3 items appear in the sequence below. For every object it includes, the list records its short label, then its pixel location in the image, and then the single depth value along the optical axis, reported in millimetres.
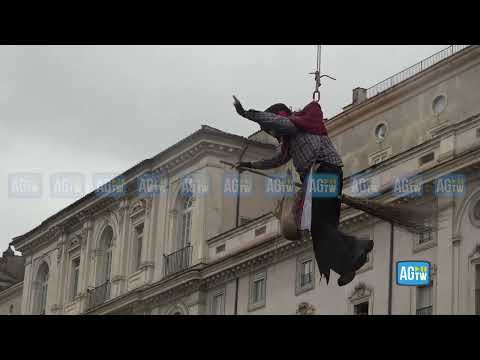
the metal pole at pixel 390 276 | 47781
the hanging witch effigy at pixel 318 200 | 21578
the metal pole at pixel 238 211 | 60156
